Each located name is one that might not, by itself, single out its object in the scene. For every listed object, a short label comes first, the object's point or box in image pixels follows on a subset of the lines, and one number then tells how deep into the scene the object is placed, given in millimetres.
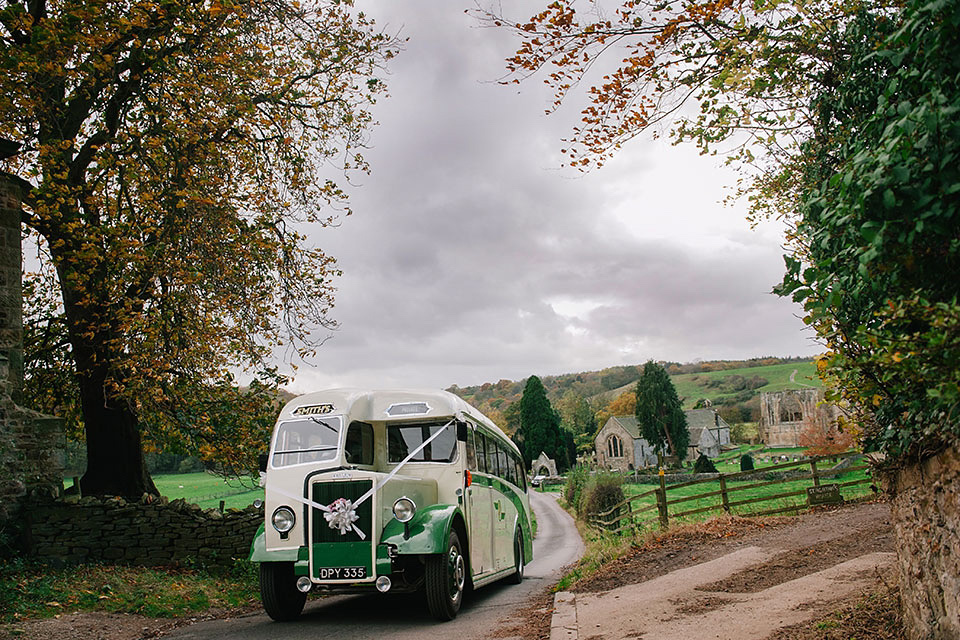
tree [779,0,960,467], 3938
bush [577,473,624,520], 30750
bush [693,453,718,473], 58219
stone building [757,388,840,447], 74406
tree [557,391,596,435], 117719
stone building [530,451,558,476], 78875
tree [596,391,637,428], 119962
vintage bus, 9500
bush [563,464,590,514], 39494
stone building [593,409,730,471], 87250
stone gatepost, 13594
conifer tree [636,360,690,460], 72750
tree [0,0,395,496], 12898
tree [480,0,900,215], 6750
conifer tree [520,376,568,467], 79062
